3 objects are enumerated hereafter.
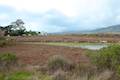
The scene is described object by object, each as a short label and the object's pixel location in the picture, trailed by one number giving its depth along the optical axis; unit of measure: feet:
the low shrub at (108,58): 20.37
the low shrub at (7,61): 24.65
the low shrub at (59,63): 23.11
